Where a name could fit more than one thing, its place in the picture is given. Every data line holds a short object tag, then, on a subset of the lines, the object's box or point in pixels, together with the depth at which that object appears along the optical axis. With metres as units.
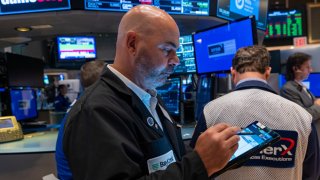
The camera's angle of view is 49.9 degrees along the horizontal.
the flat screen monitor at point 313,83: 4.48
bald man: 0.83
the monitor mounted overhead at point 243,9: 3.83
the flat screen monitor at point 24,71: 3.55
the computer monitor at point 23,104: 3.54
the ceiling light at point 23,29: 3.71
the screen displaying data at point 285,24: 7.75
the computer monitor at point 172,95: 3.27
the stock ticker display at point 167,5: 3.06
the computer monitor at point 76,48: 5.01
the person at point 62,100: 5.07
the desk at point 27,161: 2.55
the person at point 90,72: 2.56
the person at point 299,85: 3.51
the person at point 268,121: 1.70
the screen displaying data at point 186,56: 3.43
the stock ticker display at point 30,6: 3.00
